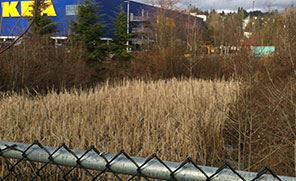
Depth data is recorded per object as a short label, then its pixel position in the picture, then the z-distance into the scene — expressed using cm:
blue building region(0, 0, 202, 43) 3006
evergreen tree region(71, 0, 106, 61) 2011
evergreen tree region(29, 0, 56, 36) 1281
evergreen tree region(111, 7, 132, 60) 2191
